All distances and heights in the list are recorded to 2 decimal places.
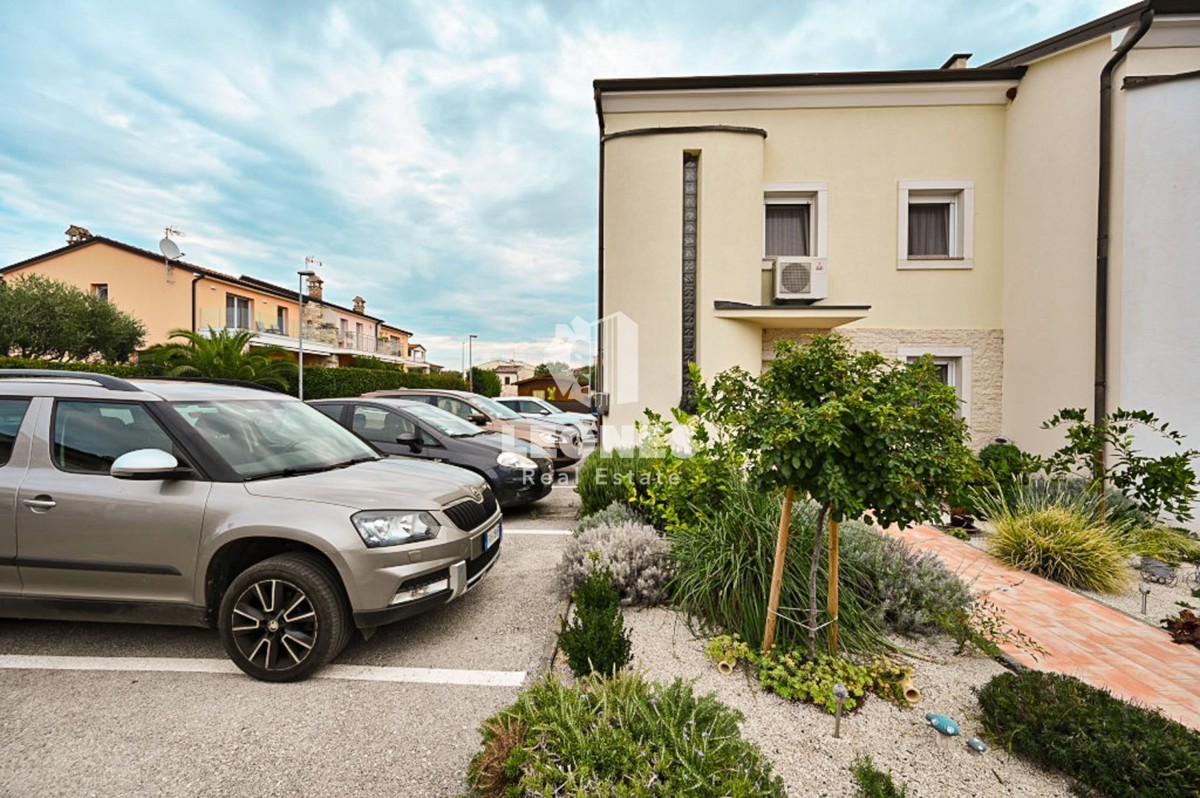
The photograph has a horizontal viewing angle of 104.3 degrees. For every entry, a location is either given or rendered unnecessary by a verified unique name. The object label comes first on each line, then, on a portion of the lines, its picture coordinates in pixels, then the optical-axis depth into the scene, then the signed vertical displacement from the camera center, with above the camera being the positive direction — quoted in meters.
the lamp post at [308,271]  15.96 +4.76
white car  13.30 -0.71
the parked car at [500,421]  8.02 -0.59
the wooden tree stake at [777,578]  2.44 -1.00
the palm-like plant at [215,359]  13.18 +0.77
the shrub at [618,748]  1.56 -1.30
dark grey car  5.63 -0.71
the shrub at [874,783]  1.66 -1.43
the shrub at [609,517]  4.04 -1.14
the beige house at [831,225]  7.52 +2.79
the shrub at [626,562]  3.27 -1.24
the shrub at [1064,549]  3.75 -1.33
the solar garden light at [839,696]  1.98 -1.30
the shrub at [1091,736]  1.59 -1.29
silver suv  2.54 -0.83
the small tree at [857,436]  2.04 -0.20
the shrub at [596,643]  2.29 -1.27
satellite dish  20.81 +6.09
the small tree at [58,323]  15.34 +2.14
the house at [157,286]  22.73 +5.02
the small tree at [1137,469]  4.37 -0.74
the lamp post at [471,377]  31.56 +0.82
